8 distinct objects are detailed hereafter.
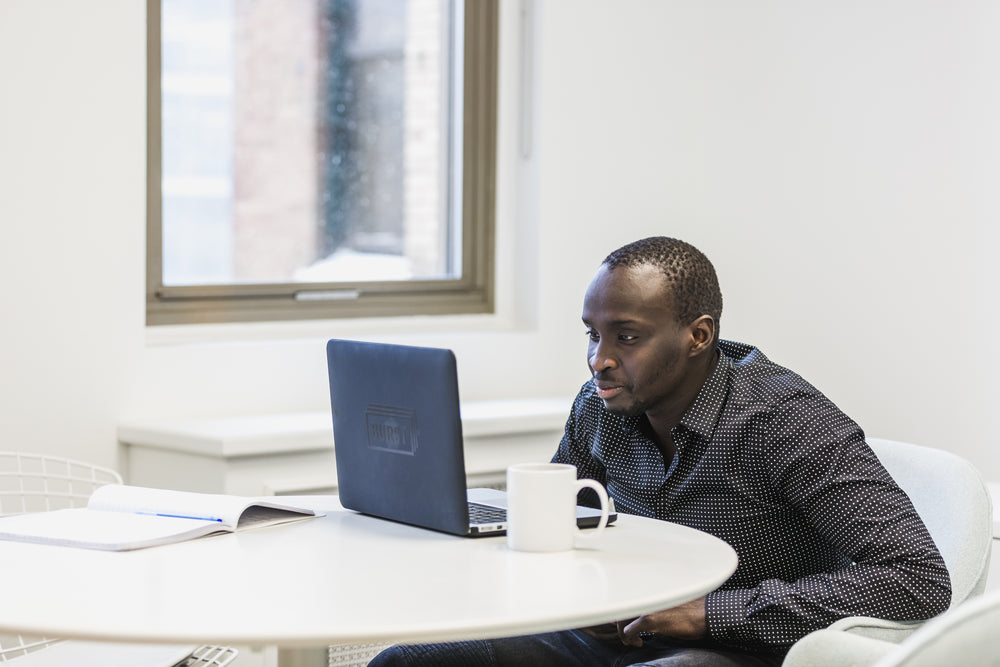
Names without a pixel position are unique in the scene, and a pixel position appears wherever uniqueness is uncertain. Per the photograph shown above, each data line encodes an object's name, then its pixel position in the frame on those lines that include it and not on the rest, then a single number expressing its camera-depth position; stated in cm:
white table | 304
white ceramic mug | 332
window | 476
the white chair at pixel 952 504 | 360
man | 343
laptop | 334
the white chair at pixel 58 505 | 368
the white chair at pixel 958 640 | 295
